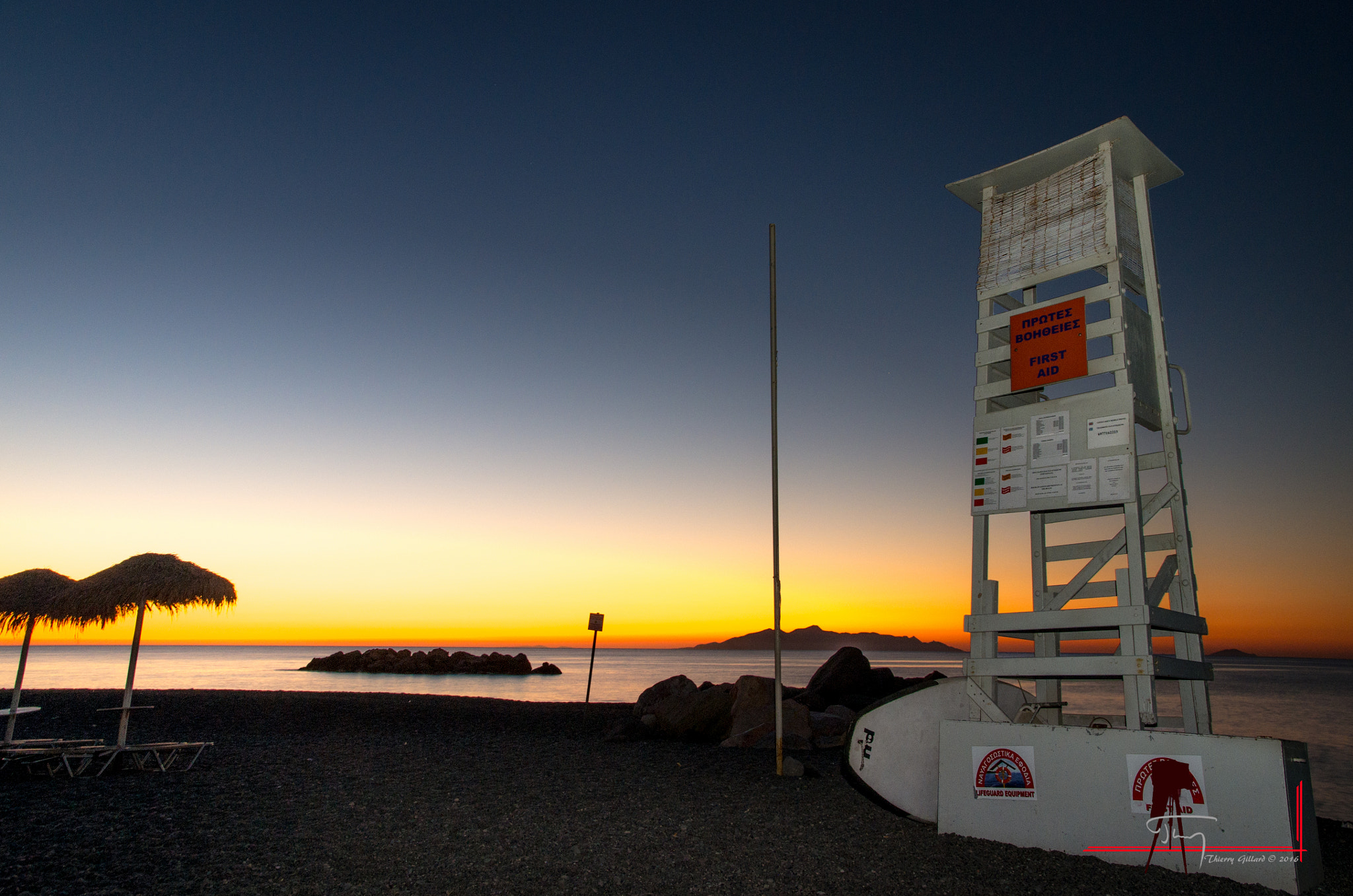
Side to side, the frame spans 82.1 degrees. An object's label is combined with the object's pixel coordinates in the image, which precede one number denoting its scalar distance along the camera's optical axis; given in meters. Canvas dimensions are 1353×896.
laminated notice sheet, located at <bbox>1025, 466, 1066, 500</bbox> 7.52
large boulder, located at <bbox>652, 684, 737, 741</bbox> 16.28
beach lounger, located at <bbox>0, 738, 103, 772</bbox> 10.02
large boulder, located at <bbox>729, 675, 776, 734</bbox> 15.74
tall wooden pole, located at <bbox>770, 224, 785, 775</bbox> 10.79
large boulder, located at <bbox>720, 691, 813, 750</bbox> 14.70
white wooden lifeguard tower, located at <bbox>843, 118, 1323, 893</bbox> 6.03
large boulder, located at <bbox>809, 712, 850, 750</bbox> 14.98
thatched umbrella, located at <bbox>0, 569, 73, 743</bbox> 12.34
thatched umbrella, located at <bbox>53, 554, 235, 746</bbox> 11.90
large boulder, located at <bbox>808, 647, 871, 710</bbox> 22.88
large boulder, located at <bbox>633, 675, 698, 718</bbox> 18.22
